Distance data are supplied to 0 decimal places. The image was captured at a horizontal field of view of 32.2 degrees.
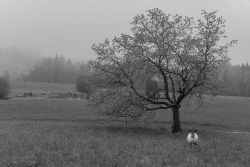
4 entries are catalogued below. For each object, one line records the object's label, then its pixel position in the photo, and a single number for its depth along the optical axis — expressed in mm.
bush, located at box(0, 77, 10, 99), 105688
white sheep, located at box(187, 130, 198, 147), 23967
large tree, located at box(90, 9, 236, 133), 36938
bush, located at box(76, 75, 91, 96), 134925
